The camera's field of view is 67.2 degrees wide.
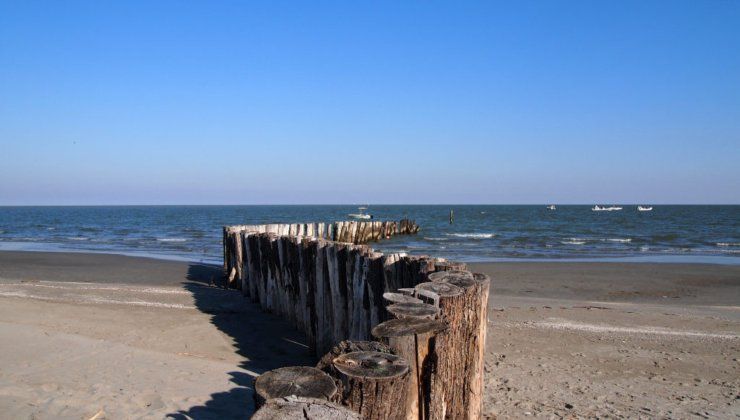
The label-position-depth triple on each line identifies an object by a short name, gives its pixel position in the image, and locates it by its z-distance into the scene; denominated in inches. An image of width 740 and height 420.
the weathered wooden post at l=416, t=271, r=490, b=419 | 147.1
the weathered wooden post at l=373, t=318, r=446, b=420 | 131.5
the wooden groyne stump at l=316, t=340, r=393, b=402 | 112.7
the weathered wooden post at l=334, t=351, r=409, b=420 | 106.0
